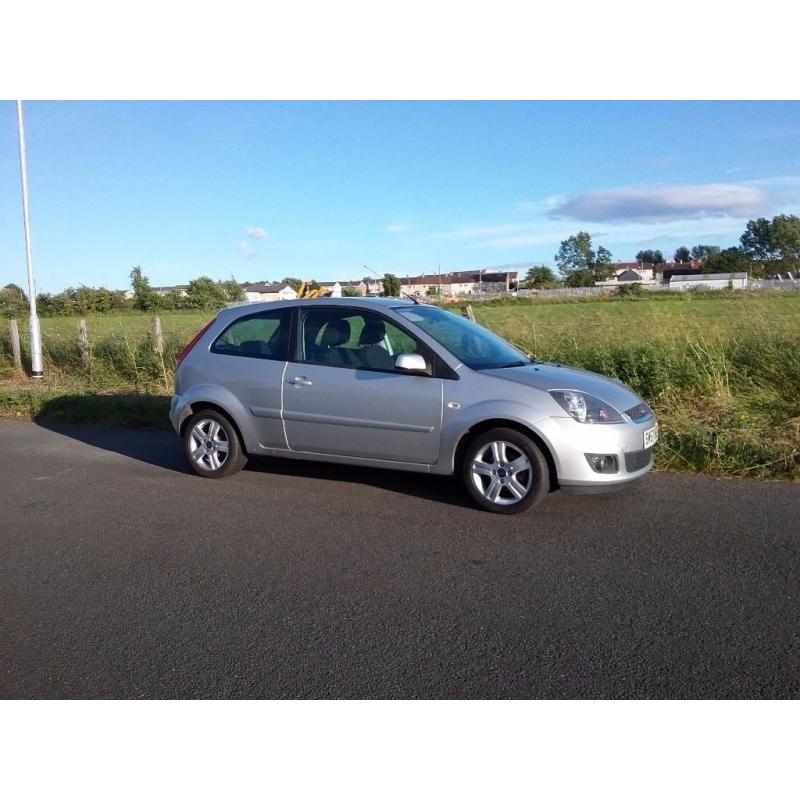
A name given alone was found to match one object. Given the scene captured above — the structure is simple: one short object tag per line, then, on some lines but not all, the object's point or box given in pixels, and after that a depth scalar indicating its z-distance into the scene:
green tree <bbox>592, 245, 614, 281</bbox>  104.75
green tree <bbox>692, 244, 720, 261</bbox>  119.95
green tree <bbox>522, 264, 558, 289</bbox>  85.12
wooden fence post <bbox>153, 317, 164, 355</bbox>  13.32
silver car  5.49
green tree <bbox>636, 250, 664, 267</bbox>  130.62
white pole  14.06
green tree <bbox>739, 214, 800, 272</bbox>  70.62
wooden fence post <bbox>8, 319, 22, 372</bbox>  15.16
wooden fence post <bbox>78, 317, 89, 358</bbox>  14.26
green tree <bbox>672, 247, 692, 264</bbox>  130.43
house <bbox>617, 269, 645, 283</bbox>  103.91
